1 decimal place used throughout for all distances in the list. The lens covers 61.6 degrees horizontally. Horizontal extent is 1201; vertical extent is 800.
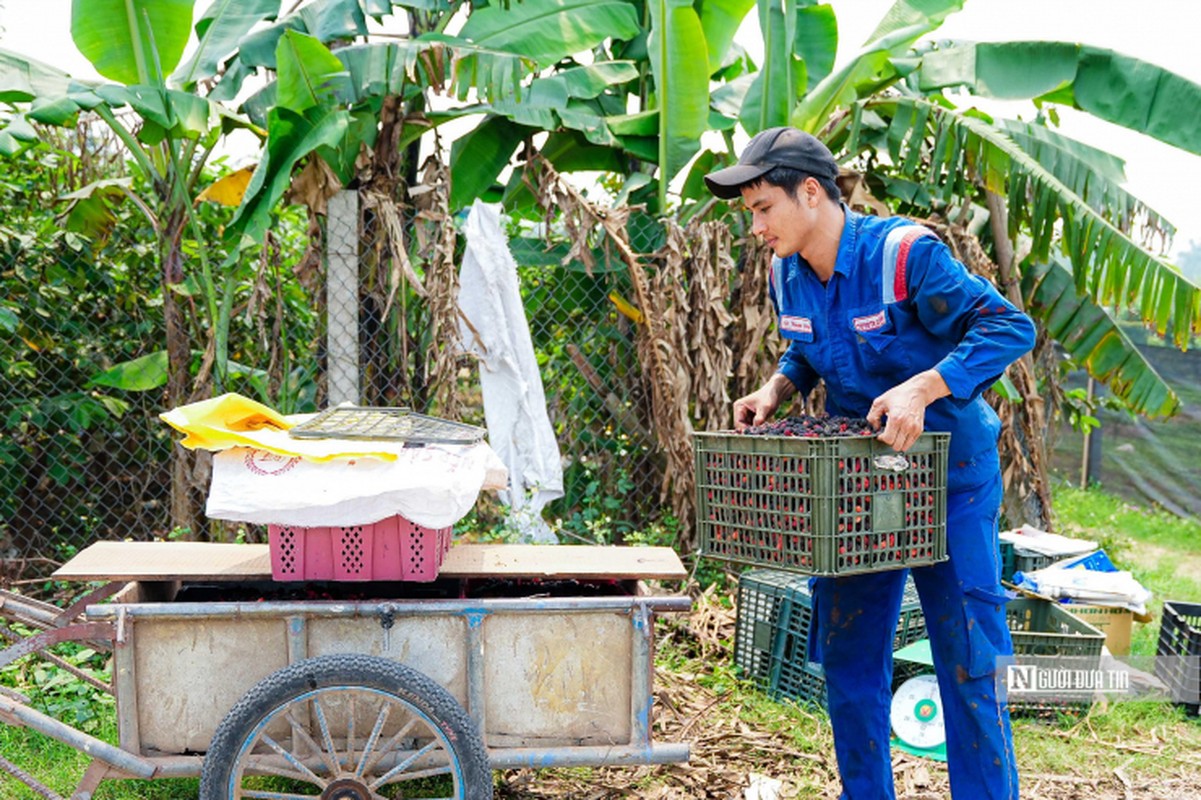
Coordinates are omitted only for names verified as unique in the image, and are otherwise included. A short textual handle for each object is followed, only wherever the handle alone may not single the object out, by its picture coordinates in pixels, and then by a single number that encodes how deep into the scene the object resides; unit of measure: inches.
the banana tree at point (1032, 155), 235.1
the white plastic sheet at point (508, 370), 216.5
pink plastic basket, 121.0
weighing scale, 170.2
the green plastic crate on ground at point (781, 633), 183.9
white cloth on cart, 114.7
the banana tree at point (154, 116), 196.7
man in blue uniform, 112.7
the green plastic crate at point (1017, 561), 221.1
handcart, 112.7
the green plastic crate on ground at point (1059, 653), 183.8
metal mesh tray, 123.7
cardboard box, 204.8
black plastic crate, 191.8
